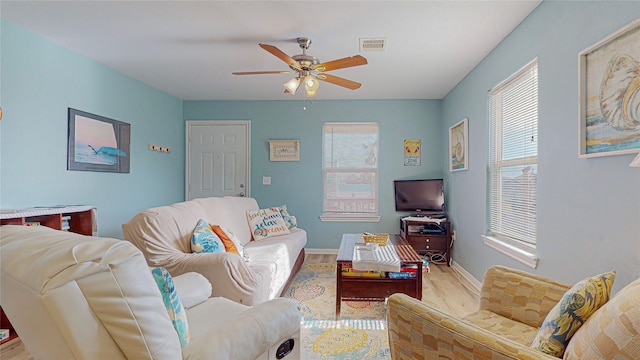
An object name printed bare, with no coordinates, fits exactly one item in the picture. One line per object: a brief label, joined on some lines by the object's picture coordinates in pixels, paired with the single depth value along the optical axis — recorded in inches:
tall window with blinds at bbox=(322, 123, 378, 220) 185.9
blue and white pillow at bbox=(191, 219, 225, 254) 87.1
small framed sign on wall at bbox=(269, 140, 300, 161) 187.0
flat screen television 170.9
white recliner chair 26.9
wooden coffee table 89.3
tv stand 155.8
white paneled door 190.9
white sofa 77.6
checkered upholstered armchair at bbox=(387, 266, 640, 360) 30.6
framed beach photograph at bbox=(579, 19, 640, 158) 54.1
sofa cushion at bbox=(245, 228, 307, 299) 97.0
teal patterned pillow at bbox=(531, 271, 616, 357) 37.8
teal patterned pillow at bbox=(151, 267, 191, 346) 39.6
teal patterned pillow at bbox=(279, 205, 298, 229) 152.3
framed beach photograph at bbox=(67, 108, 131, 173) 116.8
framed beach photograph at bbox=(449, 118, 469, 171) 137.8
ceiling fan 94.7
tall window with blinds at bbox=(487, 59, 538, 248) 90.3
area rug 75.6
